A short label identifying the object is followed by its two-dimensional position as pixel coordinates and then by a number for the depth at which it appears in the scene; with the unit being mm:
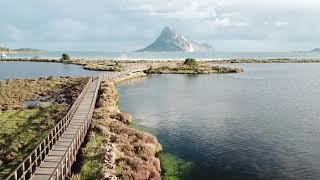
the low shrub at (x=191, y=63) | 177075
